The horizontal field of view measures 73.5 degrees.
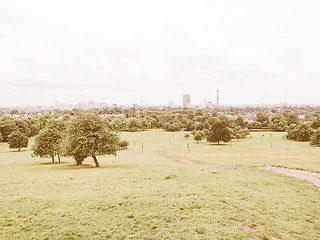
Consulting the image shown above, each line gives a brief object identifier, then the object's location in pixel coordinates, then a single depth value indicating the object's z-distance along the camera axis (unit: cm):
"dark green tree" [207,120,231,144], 6756
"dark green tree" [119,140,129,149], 6043
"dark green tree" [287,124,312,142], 7175
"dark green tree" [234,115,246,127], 11917
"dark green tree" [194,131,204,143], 7394
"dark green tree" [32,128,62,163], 3388
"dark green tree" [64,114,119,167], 2709
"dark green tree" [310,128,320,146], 5841
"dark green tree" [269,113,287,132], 10182
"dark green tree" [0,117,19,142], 8106
